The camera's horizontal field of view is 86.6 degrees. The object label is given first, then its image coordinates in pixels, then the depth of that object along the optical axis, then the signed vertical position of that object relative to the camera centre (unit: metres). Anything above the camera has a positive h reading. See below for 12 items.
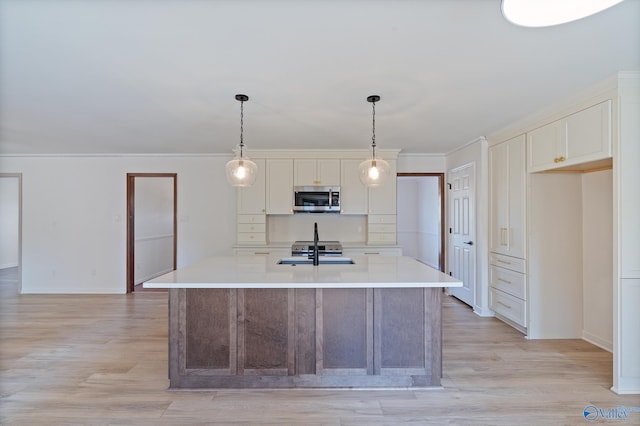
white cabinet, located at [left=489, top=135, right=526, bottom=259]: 3.61 +0.21
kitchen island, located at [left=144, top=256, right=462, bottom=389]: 2.46 -0.89
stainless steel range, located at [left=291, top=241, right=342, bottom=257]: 4.84 -0.50
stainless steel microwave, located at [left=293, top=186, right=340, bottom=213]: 5.05 +0.23
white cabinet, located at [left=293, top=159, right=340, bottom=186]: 5.17 +0.65
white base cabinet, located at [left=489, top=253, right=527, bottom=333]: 3.56 -0.84
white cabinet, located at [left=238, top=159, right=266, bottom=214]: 5.16 +0.26
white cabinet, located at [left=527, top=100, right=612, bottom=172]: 2.53 +0.64
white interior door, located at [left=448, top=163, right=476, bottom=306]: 4.59 -0.22
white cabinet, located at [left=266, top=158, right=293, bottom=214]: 5.16 +0.48
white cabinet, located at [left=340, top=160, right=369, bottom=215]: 5.18 +0.40
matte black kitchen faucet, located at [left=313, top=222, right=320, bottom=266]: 3.10 -0.35
